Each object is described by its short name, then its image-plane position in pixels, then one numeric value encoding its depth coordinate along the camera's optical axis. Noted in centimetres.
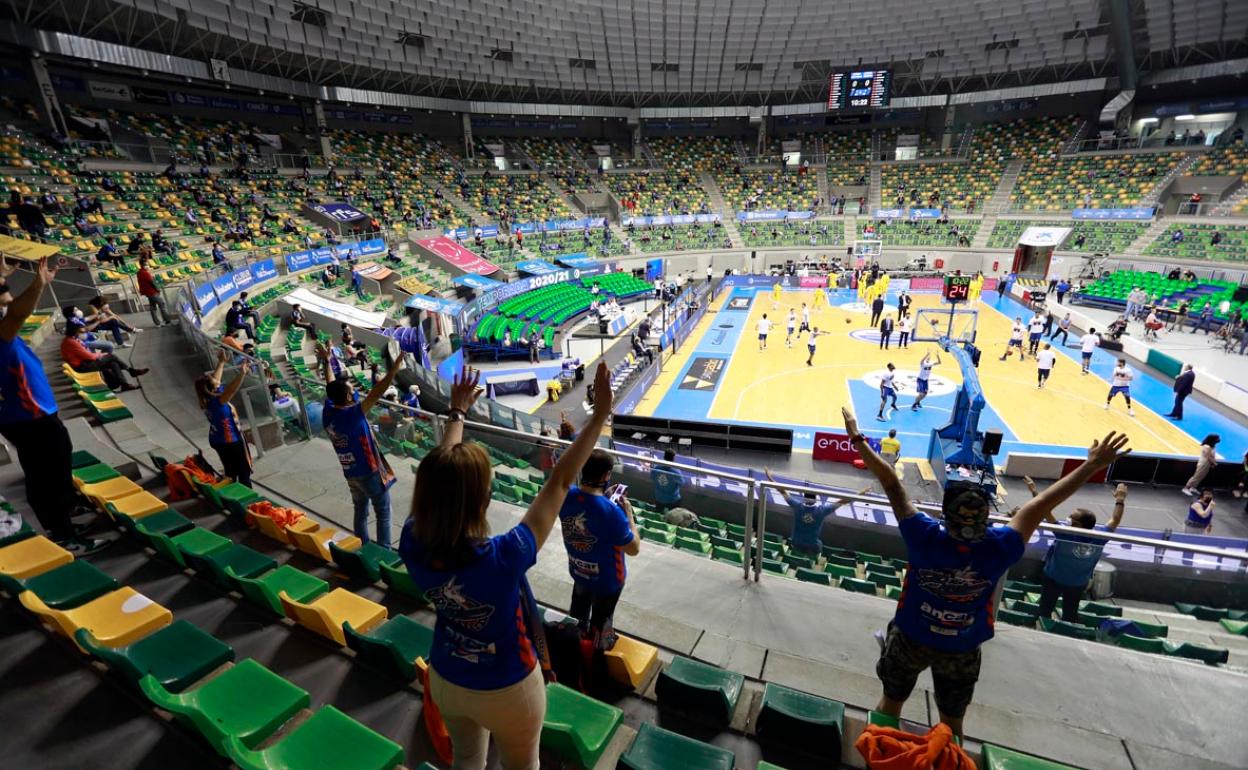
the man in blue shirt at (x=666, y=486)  654
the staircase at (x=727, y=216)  4444
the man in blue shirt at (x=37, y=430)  400
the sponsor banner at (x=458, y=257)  3090
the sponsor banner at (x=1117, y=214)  3503
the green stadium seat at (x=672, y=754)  279
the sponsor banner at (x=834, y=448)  1402
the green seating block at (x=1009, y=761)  275
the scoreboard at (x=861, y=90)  4238
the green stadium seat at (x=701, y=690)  329
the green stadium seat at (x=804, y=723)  303
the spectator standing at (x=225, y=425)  577
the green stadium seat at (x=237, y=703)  280
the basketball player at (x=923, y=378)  1656
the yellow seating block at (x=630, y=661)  351
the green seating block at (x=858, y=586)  601
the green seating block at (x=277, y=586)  416
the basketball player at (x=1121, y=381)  1571
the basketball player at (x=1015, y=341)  2145
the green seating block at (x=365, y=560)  463
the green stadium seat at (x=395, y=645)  351
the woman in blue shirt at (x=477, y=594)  177
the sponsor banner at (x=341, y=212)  2978
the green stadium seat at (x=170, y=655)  325
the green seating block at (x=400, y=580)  433
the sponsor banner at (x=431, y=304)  2016
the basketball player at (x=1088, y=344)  1847
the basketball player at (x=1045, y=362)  1778
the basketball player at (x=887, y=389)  1631
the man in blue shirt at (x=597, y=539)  324
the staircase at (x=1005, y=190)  4212
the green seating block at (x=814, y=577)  631
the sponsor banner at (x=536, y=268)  3322
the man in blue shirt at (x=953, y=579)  270
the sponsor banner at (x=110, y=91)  3001
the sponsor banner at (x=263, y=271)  2028
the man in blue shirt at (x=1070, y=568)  508
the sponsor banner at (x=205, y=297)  1611
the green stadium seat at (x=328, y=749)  270
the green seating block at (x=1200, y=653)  480
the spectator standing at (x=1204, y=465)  1135
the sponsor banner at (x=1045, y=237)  3459
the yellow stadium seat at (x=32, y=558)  424
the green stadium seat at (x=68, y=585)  399
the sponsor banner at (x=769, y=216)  4525
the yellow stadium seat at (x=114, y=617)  362
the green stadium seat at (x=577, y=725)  284
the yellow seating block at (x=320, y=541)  502
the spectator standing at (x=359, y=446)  468
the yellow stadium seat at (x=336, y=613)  387
